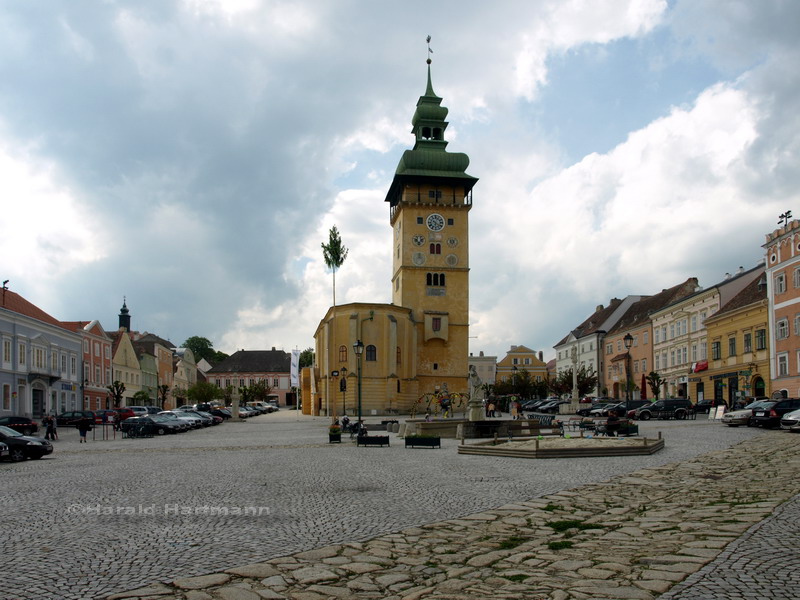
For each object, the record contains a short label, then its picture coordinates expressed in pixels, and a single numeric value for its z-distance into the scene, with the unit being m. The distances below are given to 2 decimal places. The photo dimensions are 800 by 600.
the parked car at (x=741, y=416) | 34.75
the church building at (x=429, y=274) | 80.50
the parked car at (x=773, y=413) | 33.03
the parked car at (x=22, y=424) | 38.03
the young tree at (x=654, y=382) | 64.81
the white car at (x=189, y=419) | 50.23
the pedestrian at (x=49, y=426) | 35.16
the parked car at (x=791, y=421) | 29.73
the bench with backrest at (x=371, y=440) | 28.97
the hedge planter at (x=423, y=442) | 26.66
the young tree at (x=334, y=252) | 76.38
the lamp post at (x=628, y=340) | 40.66
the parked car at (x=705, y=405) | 51.54
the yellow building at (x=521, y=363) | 141.25
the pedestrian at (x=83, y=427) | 35.53
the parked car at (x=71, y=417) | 50.56
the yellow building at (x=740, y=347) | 53.38
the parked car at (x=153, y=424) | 40.38
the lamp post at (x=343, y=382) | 73.41
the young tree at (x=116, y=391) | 72.06
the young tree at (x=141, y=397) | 85.06
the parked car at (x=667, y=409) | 45.62
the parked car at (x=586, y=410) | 58.47
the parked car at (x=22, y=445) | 24.98
